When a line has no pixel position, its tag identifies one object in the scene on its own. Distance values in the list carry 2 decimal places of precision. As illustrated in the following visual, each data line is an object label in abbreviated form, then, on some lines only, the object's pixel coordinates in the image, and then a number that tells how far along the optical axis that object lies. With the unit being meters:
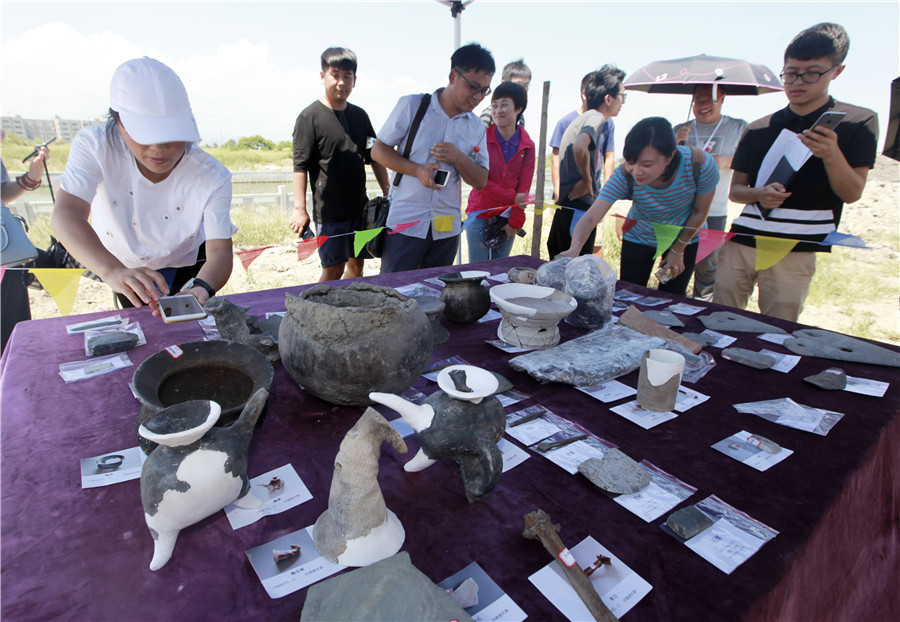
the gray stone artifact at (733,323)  2.17
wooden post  4.46
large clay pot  1.25
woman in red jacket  3.68
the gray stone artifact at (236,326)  1.61
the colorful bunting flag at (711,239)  2.85
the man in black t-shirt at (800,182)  2.36
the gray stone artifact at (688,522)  0.99
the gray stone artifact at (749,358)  1.82
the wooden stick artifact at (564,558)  0.80
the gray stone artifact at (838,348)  1.87
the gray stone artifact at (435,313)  1.80
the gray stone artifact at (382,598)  0.75
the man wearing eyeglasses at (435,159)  2.86
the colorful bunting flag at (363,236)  3.26
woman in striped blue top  2.52
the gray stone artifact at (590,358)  1.63
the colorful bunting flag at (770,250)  2.64
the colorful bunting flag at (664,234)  2.78
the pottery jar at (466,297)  2.09
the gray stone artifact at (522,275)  2.50
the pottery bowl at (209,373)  1.31
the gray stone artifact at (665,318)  2.21
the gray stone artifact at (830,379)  1.67
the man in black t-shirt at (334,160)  3.43
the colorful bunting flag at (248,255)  3.00
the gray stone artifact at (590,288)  2.09
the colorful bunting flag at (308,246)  3.39
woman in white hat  1.75
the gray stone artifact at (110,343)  1.75
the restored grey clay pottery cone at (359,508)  0.91
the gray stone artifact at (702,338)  2.02
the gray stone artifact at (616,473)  1.13
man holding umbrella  3.88
